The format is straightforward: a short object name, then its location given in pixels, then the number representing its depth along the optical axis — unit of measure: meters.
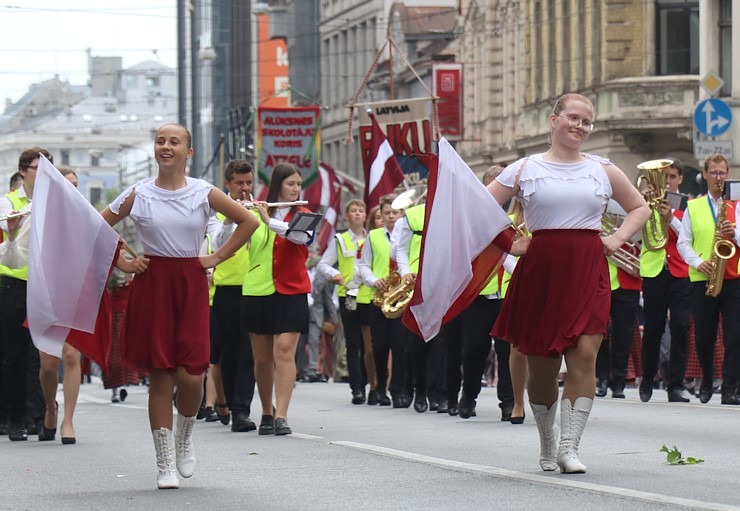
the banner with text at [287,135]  43.91
